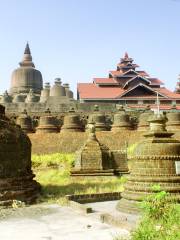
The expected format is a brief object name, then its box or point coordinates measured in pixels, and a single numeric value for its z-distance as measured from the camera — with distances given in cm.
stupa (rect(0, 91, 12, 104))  3716
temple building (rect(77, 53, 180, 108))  3569
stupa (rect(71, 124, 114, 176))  1755
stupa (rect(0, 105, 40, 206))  1086
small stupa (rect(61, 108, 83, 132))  2619
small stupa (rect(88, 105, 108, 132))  2662
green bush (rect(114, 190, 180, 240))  415
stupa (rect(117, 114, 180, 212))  925
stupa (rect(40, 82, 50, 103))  3985
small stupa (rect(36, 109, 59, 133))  2605
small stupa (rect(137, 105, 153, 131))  2553
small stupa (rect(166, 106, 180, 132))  2499
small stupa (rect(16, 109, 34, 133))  2634
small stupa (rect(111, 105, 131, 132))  2662
